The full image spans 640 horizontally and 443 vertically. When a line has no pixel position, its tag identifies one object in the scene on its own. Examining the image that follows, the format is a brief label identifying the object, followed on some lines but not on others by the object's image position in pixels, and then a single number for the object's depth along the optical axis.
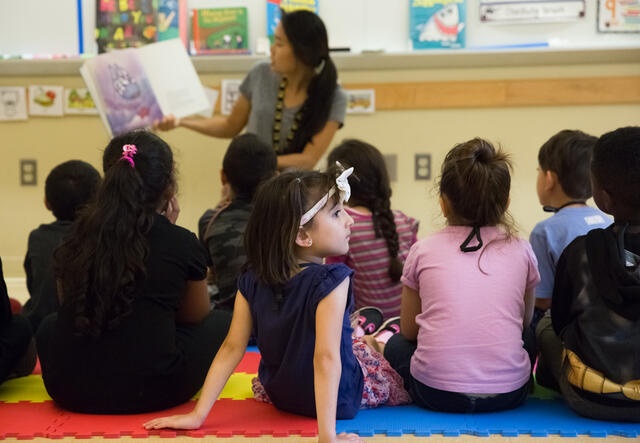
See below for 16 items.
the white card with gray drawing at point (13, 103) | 4.10
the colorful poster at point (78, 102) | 4.07
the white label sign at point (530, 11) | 3.70
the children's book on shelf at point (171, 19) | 3.88
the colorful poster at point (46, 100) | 4.09
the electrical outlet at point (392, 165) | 3.96
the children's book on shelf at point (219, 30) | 3.86
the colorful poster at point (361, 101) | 3.91
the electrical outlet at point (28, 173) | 4.16
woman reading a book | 3.03
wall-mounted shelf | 3.61
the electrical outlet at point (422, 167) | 3.96
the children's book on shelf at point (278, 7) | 3.83
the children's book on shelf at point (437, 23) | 3.71
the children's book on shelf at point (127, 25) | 3.88
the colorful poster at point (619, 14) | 3.68
